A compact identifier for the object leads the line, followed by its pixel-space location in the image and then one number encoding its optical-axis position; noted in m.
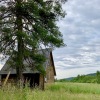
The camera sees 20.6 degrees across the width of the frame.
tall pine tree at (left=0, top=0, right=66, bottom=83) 23.61
